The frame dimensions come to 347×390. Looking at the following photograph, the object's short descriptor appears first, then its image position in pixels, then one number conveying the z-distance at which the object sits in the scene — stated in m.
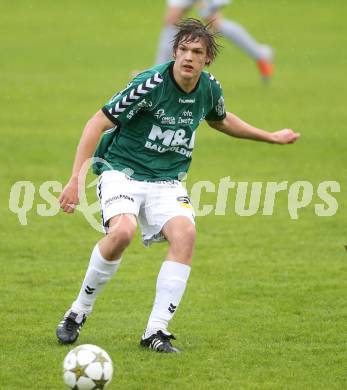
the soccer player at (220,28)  36.37
